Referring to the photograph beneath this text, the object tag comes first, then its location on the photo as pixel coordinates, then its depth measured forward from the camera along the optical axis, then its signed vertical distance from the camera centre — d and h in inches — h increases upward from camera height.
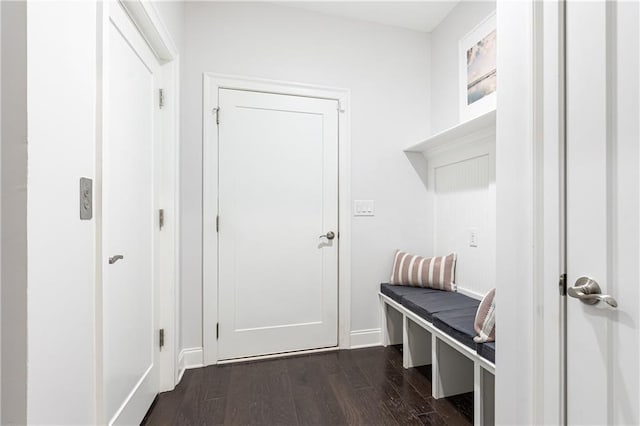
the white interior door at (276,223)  85.0 -3.1
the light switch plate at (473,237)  81.7 -6.9
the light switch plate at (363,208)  95.3 +1.8
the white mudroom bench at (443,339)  55.6 -31.6
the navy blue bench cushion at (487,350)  50.4 -25.1
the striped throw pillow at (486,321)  53.6 -20.7
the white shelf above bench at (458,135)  69.6 +22.8
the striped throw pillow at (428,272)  87.1 -18.4
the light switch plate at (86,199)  33.9 +1.8
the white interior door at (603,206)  27.4 +0.8
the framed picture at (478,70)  76.2 +41.4
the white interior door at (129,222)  46.1 -1.7
